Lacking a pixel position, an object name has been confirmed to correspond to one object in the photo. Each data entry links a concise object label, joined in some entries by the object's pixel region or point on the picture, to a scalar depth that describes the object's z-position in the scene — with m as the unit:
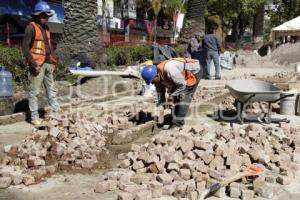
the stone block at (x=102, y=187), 4.95
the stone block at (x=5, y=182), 5.04
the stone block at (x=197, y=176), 5.02
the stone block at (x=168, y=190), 4.84
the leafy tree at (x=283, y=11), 41.81
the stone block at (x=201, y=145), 5.66
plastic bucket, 9.70
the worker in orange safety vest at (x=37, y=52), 7.57
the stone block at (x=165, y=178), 5.00
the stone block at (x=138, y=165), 5.48
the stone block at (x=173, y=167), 5.22
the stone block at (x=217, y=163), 5.37
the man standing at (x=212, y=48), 14.20
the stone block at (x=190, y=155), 5.51
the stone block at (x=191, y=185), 4.83
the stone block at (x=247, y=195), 4.75
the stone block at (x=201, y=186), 4.89
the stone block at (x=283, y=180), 5.20
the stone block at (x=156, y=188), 4.76
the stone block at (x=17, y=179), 5.12
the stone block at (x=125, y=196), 4.56
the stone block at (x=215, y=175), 5.09
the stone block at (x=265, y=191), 4.83
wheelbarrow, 8.23
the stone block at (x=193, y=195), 4.72
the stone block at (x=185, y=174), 5.11
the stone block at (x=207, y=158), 5.41
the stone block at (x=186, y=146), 5.66
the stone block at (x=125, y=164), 5.62
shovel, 4.72
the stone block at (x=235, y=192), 4.82
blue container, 9.26
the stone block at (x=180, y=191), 4.80
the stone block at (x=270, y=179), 5.17
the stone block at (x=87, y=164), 5.78
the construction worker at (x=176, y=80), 6.94
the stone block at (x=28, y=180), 5.11
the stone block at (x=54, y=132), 6.30
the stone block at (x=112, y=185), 4.99
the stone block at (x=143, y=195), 4.57
